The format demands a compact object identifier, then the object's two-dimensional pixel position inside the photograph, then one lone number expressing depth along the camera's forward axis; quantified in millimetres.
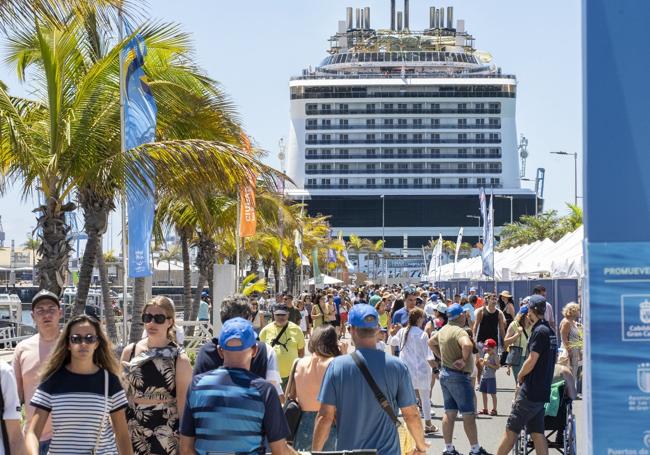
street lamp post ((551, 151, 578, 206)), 52250
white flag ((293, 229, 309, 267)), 46447
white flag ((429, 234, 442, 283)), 58031
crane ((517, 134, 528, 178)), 159875
